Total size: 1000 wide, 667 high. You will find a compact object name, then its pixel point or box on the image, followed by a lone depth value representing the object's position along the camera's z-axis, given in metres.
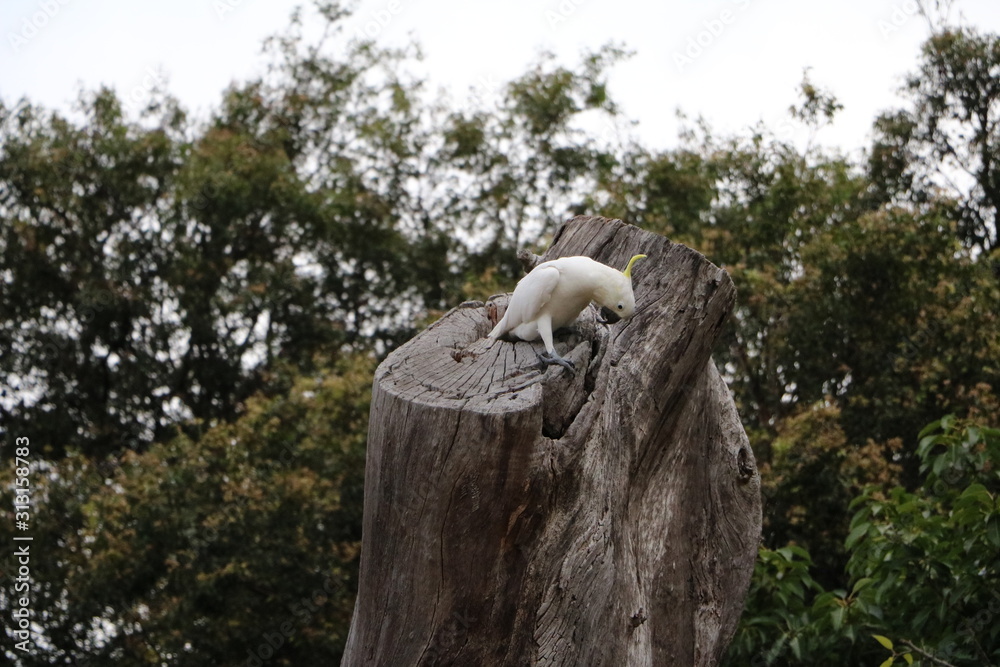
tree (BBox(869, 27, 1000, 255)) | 24.83
